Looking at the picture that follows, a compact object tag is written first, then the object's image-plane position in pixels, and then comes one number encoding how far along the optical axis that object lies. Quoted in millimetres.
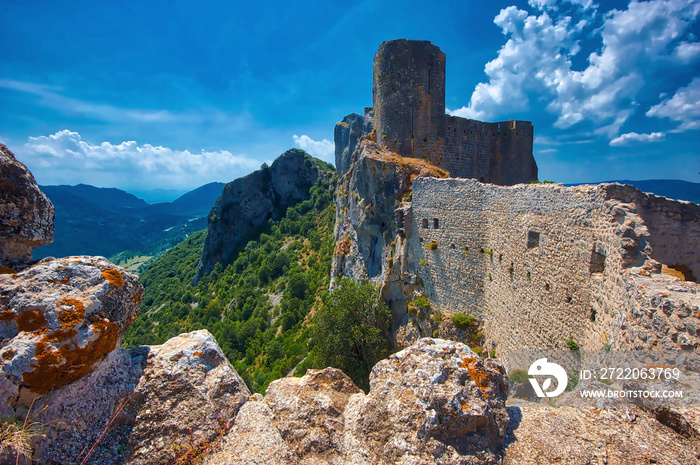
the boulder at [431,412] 3469
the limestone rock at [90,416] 3133
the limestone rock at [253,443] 3447
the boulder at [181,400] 3554
